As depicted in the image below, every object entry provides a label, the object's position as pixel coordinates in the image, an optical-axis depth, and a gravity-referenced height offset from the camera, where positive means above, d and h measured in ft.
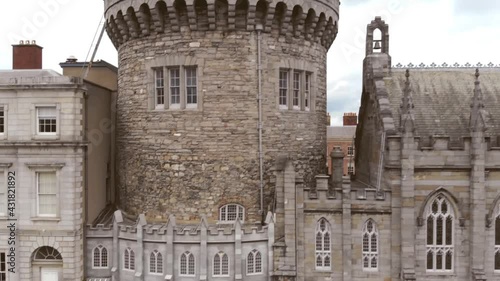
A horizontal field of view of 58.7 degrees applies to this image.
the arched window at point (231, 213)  66.28 -10.94
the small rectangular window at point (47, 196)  62.13 -7.99
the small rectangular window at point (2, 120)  62.28 +2.64
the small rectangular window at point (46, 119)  62.18 +2.80
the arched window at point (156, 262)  60.39 -16.76
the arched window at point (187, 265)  59.47 -16.83
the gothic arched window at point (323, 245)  61.16 -14.52
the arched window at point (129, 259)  62.23 -16.95
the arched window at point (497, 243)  60.44 -13.94
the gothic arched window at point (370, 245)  61.05 -14.44
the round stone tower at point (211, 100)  65.92 +5.95
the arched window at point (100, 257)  64.08 -17.04
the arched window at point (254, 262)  60.13 -16.68
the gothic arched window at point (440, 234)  60.54 -12.86
